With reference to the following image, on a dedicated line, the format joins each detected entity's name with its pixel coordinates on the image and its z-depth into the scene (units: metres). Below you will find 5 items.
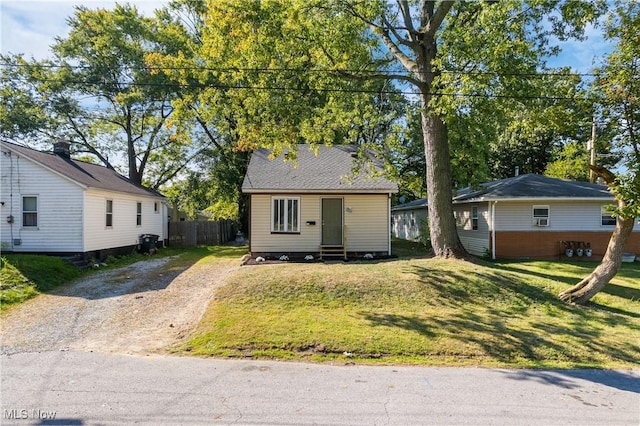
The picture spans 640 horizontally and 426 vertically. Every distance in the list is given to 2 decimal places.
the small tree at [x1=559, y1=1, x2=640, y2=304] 7.66
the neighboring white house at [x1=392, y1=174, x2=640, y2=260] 15.13
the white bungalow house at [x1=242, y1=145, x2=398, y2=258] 13.96
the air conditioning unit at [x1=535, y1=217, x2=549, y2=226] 15.26
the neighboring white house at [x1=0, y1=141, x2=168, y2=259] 12.99
